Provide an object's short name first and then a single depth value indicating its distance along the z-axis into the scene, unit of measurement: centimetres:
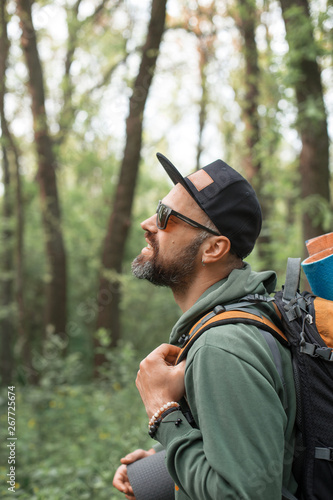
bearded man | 136
